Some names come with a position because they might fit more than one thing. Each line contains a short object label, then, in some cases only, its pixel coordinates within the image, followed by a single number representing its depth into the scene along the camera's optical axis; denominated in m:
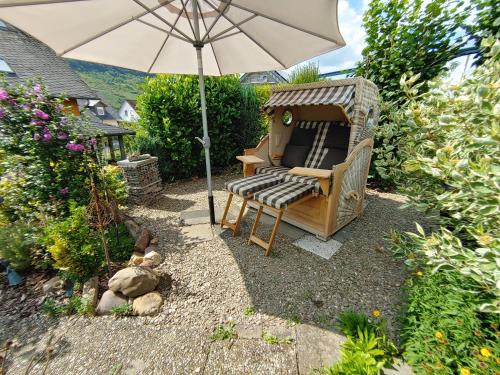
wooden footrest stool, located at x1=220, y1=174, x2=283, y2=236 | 2.74
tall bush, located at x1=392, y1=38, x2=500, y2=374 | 1.13
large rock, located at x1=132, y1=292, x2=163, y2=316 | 1.85
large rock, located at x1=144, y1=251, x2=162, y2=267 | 2.41
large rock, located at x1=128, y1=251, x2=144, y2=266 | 2.33
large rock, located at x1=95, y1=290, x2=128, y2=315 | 1.87
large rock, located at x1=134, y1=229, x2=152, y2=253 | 2.63
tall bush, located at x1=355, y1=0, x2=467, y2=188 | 3.37
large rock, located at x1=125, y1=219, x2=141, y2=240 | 2.89
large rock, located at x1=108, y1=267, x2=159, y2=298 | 1.94
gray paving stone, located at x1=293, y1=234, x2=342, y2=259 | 2.60
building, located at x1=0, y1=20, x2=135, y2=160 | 9.57
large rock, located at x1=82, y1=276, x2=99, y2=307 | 1.93
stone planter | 3.90
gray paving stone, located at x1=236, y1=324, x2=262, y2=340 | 1.65
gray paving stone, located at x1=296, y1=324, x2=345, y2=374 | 1.44
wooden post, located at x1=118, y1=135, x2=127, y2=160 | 9.53
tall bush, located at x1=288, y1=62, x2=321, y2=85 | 5.56
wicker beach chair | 2.63
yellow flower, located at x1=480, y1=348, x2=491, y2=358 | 1.07
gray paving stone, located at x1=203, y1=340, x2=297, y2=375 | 1.42
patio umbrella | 1.79
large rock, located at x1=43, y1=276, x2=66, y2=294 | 2.12
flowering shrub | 2.40
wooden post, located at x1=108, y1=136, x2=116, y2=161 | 9.28
